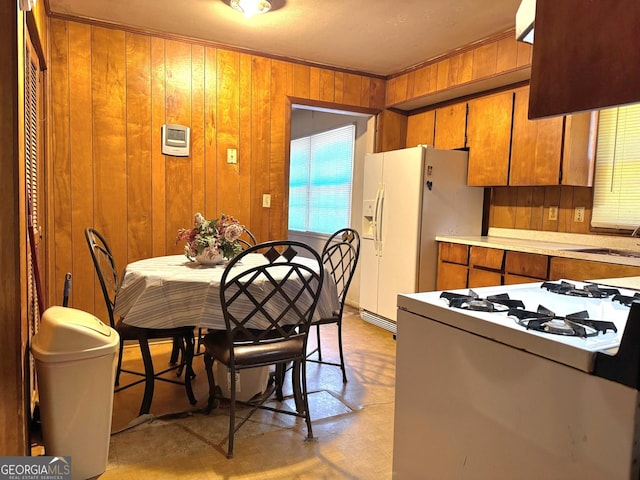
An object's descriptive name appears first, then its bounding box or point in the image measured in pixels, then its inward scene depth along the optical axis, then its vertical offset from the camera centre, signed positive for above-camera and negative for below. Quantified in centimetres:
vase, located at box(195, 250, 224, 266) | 251 -34
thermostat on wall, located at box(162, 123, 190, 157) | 356 +45
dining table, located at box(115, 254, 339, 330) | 210 -50
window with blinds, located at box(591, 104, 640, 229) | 288 +28
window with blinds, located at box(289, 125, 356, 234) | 507 +27
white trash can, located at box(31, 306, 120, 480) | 169 -75
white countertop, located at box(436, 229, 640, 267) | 259 -24
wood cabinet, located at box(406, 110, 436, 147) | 427 +76
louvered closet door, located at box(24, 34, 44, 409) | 201 +25
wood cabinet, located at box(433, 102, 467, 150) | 389 +72
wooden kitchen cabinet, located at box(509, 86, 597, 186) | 303 +44
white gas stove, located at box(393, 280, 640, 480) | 81 -38
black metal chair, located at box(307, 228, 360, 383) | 261 -68
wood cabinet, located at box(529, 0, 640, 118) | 82 +31
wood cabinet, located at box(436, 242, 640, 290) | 255 -38
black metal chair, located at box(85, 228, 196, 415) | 224 -72
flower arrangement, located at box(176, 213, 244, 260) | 252 -23
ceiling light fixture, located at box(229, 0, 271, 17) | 287 +126
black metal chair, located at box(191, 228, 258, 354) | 304 -37
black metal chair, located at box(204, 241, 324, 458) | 197 -58
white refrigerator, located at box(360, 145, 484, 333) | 367 -7
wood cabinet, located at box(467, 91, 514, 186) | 348 +56
